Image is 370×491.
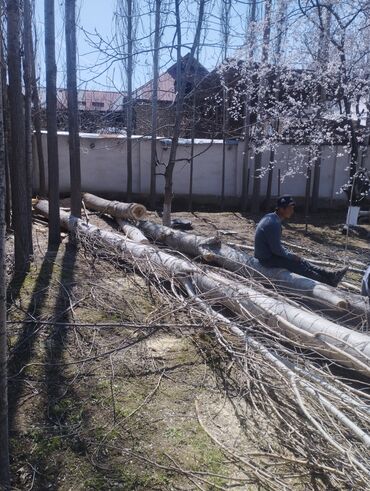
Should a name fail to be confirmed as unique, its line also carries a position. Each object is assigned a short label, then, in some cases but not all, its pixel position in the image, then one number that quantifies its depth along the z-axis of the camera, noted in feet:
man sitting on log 18.54
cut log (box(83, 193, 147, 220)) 30.45
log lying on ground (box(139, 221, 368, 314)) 16.63
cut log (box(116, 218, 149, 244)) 25.16
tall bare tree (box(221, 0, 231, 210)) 31.27
